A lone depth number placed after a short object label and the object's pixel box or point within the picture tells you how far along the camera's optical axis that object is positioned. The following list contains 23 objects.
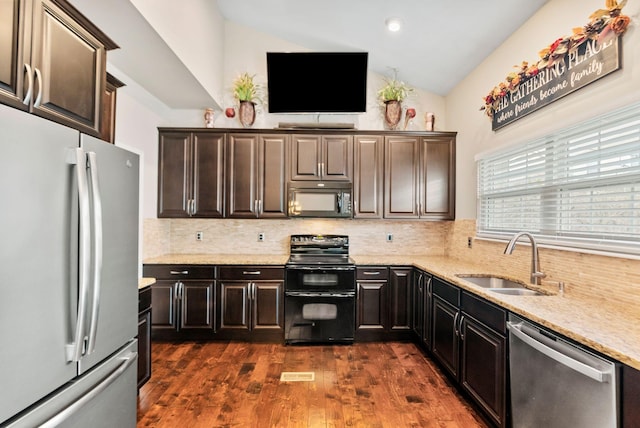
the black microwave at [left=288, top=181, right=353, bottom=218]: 3.77
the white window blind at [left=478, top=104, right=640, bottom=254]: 1.80
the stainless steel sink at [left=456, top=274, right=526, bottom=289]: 2.73
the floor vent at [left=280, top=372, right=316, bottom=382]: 2.71
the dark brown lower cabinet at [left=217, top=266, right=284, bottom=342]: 3.48
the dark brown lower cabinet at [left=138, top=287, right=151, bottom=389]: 2.27
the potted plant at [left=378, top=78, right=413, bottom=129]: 3.92
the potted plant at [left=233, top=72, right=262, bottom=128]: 3.87
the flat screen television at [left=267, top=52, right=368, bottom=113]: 3.73
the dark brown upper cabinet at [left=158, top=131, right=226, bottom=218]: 3.73
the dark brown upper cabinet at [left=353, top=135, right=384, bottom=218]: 3.82
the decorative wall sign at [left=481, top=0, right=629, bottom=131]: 1.85
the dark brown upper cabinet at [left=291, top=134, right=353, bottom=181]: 3.78
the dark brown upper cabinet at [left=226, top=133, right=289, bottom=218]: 3.76
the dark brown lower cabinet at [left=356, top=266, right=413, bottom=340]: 3.54
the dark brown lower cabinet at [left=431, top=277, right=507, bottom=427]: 1.94
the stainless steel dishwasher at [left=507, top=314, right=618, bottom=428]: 1.28
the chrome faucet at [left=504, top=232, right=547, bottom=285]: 2.31
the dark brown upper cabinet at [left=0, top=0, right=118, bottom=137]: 1.18
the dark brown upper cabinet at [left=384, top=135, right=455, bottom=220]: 3.86
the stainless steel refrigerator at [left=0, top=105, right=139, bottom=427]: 1.03
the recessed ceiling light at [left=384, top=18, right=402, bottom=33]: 3.03
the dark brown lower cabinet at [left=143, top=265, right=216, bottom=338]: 3.45
